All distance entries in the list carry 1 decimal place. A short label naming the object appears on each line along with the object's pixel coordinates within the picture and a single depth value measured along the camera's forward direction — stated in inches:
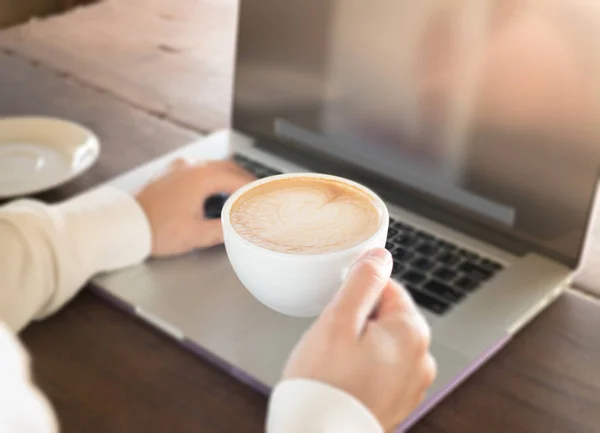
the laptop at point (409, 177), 18.4
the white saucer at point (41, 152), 25.1
